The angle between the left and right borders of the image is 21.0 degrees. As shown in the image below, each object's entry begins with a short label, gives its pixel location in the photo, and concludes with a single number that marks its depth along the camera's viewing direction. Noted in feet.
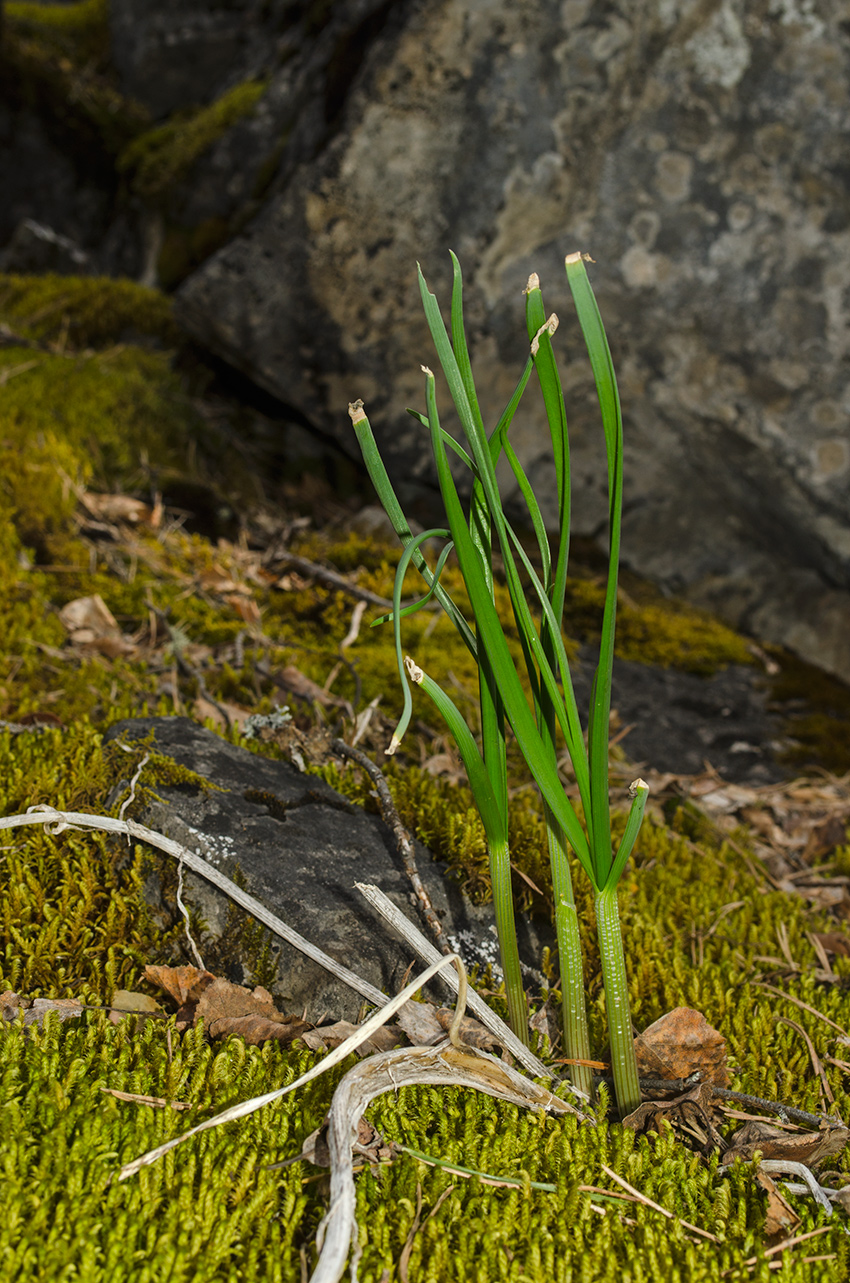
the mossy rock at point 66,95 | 8.20
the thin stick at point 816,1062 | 2.50
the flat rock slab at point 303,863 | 2.51
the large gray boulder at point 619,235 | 4.43
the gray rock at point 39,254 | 7.70
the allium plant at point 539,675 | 2.37
